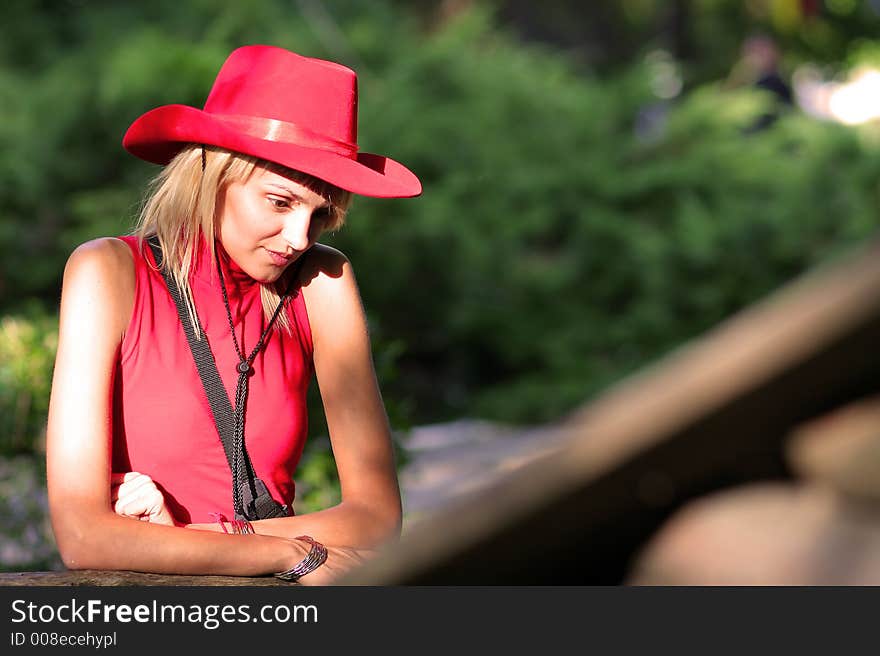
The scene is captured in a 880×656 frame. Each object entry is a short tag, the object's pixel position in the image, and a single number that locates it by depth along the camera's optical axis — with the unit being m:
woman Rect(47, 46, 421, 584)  4.26
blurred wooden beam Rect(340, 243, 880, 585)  1.66
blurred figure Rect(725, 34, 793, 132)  22.09
